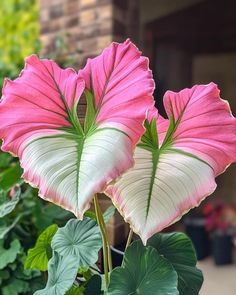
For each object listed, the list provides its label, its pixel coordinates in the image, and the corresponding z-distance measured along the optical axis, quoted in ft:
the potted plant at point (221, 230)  13.82
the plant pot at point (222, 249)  13.74
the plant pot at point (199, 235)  14.31
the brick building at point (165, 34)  9.52
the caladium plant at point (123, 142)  3.07
